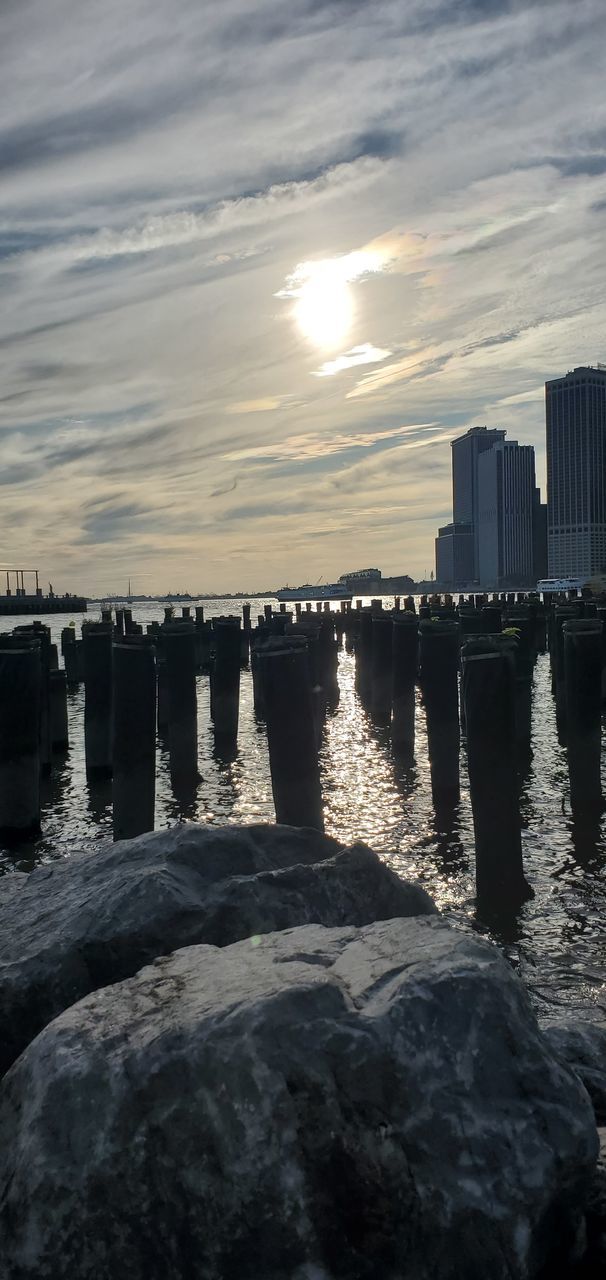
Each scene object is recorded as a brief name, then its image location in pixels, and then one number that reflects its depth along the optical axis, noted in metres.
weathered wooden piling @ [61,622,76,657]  36.69
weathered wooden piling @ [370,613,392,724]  22.33
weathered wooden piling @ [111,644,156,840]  11.31
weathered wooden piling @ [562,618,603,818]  12.45
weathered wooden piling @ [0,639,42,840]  12.45
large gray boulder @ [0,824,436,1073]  4.82
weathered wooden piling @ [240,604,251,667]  42.36
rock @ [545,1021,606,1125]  4.34
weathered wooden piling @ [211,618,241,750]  19.64
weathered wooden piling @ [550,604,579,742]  19.08
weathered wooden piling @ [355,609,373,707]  24.16
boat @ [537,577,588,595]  127.62
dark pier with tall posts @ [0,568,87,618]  158.25
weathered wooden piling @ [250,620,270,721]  24.60
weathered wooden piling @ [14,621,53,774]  17.61
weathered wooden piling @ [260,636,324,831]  10.02
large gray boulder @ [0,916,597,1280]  3.06
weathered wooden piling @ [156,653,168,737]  21.98
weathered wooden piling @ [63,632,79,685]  35.19
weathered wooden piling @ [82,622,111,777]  16.84
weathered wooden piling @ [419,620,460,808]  13.62
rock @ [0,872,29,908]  6.13
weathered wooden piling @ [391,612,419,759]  18.34
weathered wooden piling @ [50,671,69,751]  19.86
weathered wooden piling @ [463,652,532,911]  9.16
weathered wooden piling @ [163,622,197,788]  15.76
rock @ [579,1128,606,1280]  3.51
